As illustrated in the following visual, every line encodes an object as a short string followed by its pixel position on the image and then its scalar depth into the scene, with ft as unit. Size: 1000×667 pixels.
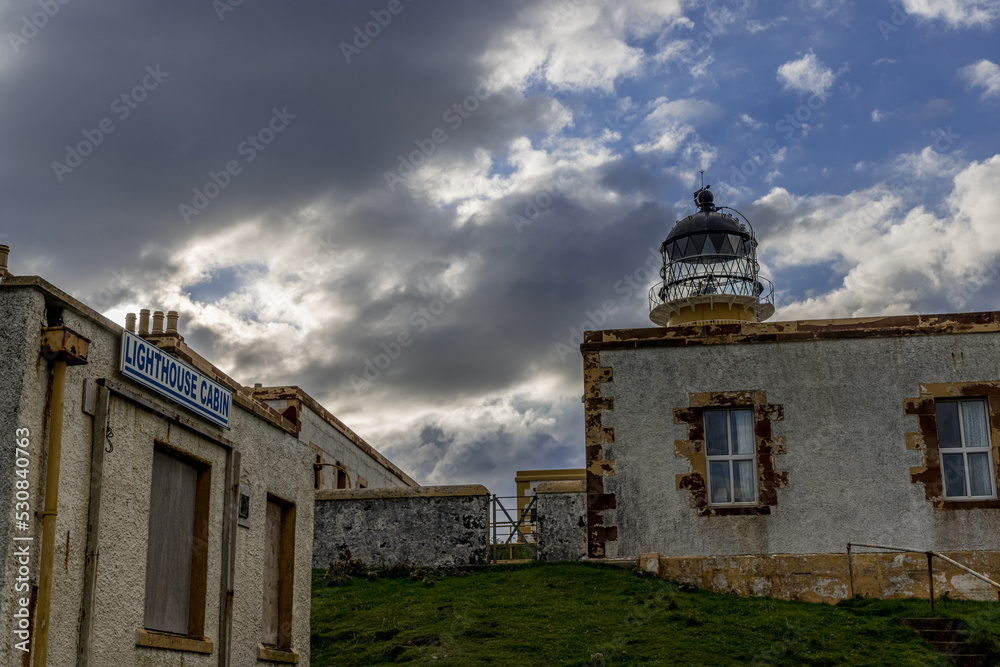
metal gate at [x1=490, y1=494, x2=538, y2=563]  67.87
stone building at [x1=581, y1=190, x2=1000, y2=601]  56.85
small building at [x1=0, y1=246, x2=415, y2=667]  24.36
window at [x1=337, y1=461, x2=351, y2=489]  95.81
